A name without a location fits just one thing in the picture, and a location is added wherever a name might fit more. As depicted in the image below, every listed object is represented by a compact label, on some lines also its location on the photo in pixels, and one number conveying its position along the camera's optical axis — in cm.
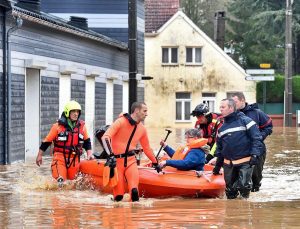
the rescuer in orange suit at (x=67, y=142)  1558
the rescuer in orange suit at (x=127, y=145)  1374
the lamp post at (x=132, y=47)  2473
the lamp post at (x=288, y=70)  5019
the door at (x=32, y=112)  2531
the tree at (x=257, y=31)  6132
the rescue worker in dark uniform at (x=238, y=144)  1389
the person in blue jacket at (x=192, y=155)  1477
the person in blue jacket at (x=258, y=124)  1521
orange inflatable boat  1469
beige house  5481
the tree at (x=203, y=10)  7062
